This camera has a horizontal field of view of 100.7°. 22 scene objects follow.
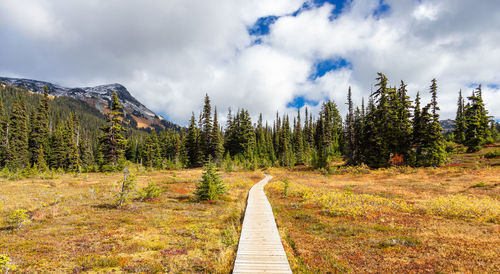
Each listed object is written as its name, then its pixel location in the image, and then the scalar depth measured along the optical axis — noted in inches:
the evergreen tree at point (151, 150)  3056.1
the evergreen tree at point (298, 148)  2746.1
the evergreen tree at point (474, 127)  1866.4
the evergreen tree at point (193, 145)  2463.1
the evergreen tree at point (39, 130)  2127.2
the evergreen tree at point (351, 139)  1996.2
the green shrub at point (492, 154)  1558.8
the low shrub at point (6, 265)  207.8
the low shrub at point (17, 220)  402.1
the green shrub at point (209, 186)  797.9
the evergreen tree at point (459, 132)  2317.4
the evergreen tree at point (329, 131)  2938.0
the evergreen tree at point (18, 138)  2094.0
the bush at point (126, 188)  648.8
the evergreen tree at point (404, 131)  1715.1
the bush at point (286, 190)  903.5
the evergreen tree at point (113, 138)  1497.0
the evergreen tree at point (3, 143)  2055.9
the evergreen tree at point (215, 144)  2297.0
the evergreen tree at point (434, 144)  1545.3
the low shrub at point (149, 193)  797.5
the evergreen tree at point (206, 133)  2315.5
